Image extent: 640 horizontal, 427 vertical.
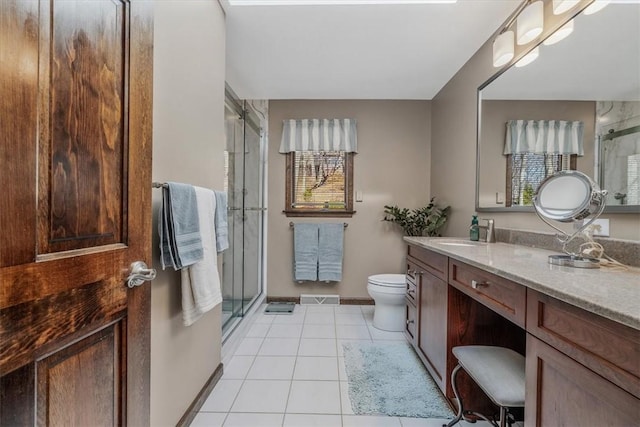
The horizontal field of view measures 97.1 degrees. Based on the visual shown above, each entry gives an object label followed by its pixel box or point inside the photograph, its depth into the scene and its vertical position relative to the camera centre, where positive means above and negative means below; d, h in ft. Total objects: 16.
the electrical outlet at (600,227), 4.04 -0.20
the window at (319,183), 10.41 +1.04
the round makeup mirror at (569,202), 3.62 +0.15
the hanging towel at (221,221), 4.86 -0.20
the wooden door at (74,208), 1.67 +0.00
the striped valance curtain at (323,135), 10.17 +2.74
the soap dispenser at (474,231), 6.73 -0.44
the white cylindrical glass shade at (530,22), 5.02 +3.47
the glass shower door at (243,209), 7.91 +0.03
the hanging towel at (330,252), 10.10 -1.47
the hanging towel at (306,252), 10.13 -1.48
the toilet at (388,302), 7.96 -2.61
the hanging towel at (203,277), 4.07 -1.00
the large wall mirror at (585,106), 3.72 +1.76
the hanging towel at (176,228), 3.58 -0.24
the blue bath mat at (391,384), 5.01 -3.47
